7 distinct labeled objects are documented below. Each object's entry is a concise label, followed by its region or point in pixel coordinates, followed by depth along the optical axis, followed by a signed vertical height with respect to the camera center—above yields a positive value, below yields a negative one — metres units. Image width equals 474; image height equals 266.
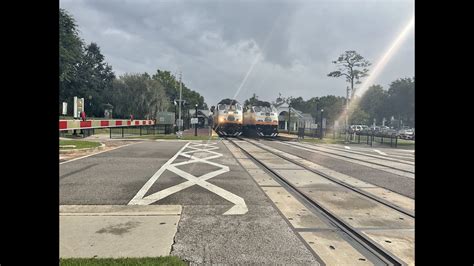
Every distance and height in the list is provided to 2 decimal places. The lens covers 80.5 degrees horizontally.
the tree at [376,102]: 95.00 +9.88
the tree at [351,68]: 35.97 +8.10
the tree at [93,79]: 63.03 +12.06
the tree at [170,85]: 82.75 +13.37
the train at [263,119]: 29.97 +1.13
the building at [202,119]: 82.10 +2.95
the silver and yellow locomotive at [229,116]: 28.84 +1.33
